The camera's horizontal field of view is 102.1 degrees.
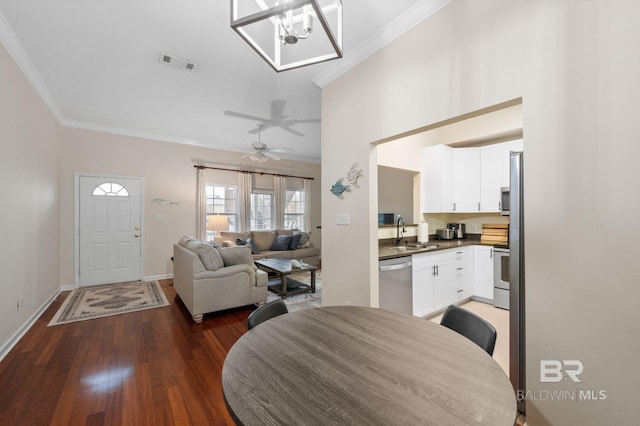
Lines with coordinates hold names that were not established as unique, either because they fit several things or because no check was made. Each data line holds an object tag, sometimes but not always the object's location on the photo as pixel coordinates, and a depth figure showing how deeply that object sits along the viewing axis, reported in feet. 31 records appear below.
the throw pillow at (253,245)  18.65
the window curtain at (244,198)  20.02
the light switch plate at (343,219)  8.85
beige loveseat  10.29
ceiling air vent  8.63
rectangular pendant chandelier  3.56
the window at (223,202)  19.19
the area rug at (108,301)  10.85
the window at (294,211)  22.94
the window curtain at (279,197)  21.75
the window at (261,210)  21.02
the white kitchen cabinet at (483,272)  11.84
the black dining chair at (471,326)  3.93
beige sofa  18.75
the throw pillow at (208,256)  10.72
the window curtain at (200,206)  18.21
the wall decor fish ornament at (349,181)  8.50
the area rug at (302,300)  11.78
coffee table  13.26
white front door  14.85
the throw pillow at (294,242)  20.30
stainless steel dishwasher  8.73
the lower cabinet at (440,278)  9.82
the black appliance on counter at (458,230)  14.13
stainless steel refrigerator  5.43
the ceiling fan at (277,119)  12.29
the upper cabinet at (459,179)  12.60
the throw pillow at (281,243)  19.97
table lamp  17.80
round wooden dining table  2.33
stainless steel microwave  11.37
